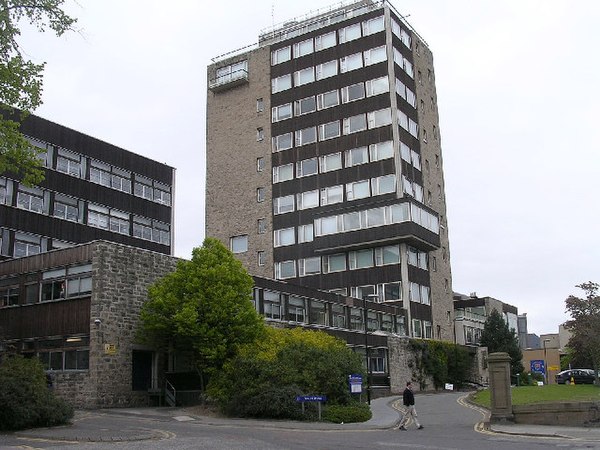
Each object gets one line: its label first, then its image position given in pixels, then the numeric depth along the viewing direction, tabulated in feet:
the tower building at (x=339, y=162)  193.16
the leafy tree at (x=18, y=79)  65.05
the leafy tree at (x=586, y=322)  145.28
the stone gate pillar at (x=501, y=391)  81.51
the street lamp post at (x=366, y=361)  109.07
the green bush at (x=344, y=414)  87.30
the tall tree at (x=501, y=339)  216.33
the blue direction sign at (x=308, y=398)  85.05
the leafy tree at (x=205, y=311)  99.14
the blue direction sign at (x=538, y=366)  201.70
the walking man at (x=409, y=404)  80.84
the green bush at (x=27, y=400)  68.54
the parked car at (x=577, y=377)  185.84
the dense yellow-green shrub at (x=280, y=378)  87.51
